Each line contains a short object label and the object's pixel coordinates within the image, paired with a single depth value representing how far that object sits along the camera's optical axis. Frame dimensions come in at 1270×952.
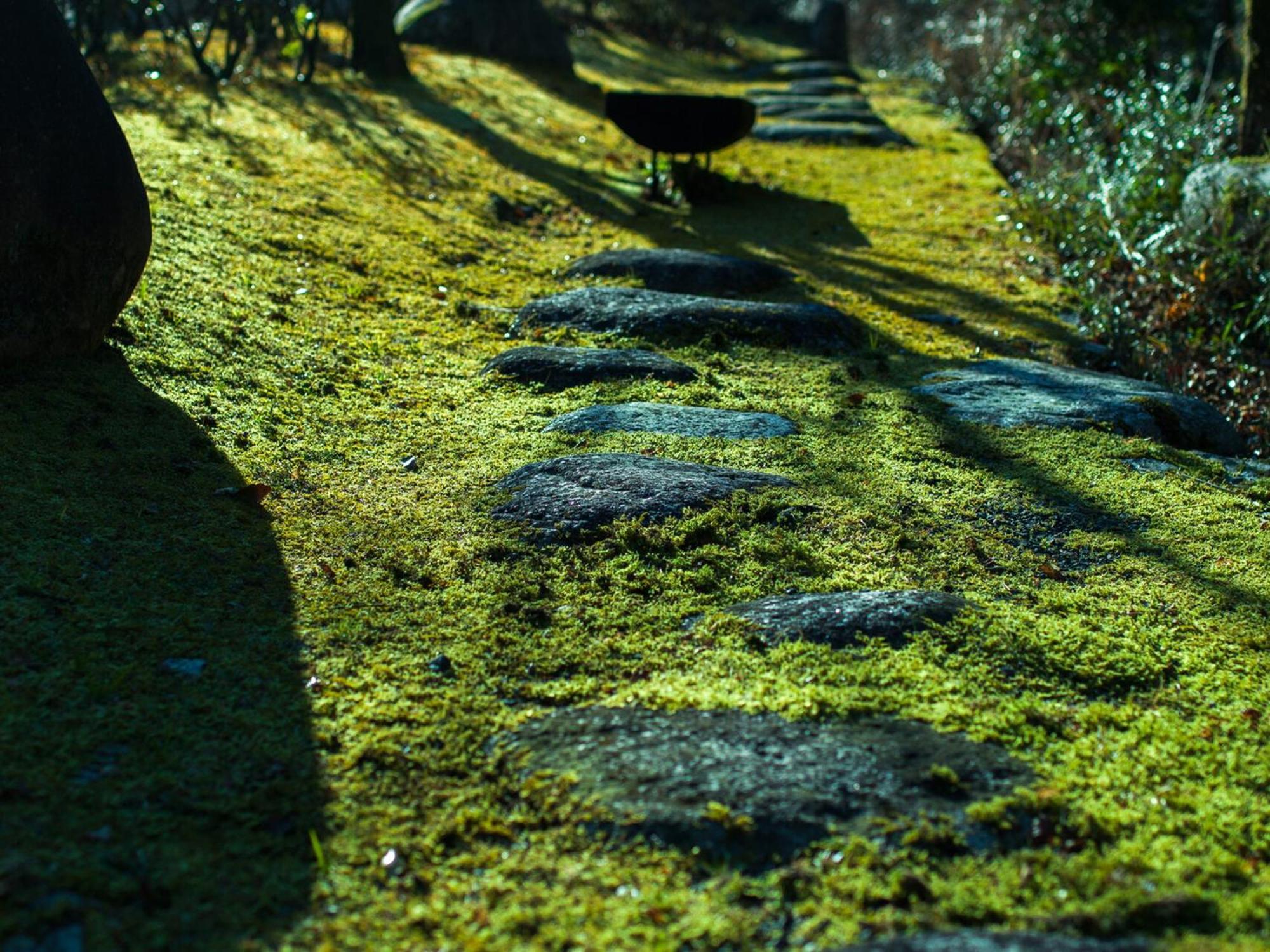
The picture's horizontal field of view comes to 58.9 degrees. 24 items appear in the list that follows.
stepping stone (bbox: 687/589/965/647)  2.58
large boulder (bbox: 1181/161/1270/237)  6.04
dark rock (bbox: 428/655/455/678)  2.45
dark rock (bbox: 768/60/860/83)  17.38
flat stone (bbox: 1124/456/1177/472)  3.76
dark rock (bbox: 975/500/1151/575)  3.14
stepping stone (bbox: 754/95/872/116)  12.88
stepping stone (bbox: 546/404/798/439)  3.84
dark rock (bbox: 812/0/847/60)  20.12
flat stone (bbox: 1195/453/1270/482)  3.80
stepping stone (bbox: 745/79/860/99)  14.48
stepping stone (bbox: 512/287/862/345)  4.97
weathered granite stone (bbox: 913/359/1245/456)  4.12
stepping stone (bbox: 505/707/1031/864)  1.94
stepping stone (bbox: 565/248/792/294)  5.85
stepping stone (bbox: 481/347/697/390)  4.35
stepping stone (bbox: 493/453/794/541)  3.14
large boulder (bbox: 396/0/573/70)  13.39
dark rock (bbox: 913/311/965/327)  5.68
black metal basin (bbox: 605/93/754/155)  7.82
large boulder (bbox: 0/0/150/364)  3.32
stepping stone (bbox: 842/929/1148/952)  1.59
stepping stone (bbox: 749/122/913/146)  11.09
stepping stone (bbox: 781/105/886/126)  12.00
